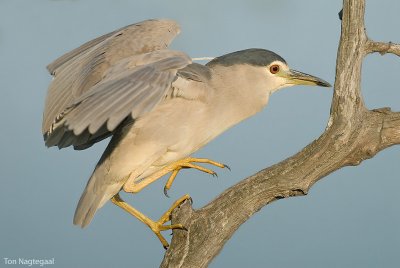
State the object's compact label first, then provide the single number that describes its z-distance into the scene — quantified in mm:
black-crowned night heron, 10422
